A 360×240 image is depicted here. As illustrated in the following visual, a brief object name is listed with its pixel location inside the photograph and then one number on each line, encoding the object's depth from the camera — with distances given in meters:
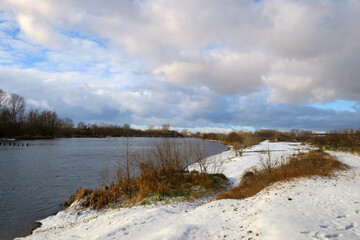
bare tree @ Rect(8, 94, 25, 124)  88.81
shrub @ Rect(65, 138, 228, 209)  13.63
